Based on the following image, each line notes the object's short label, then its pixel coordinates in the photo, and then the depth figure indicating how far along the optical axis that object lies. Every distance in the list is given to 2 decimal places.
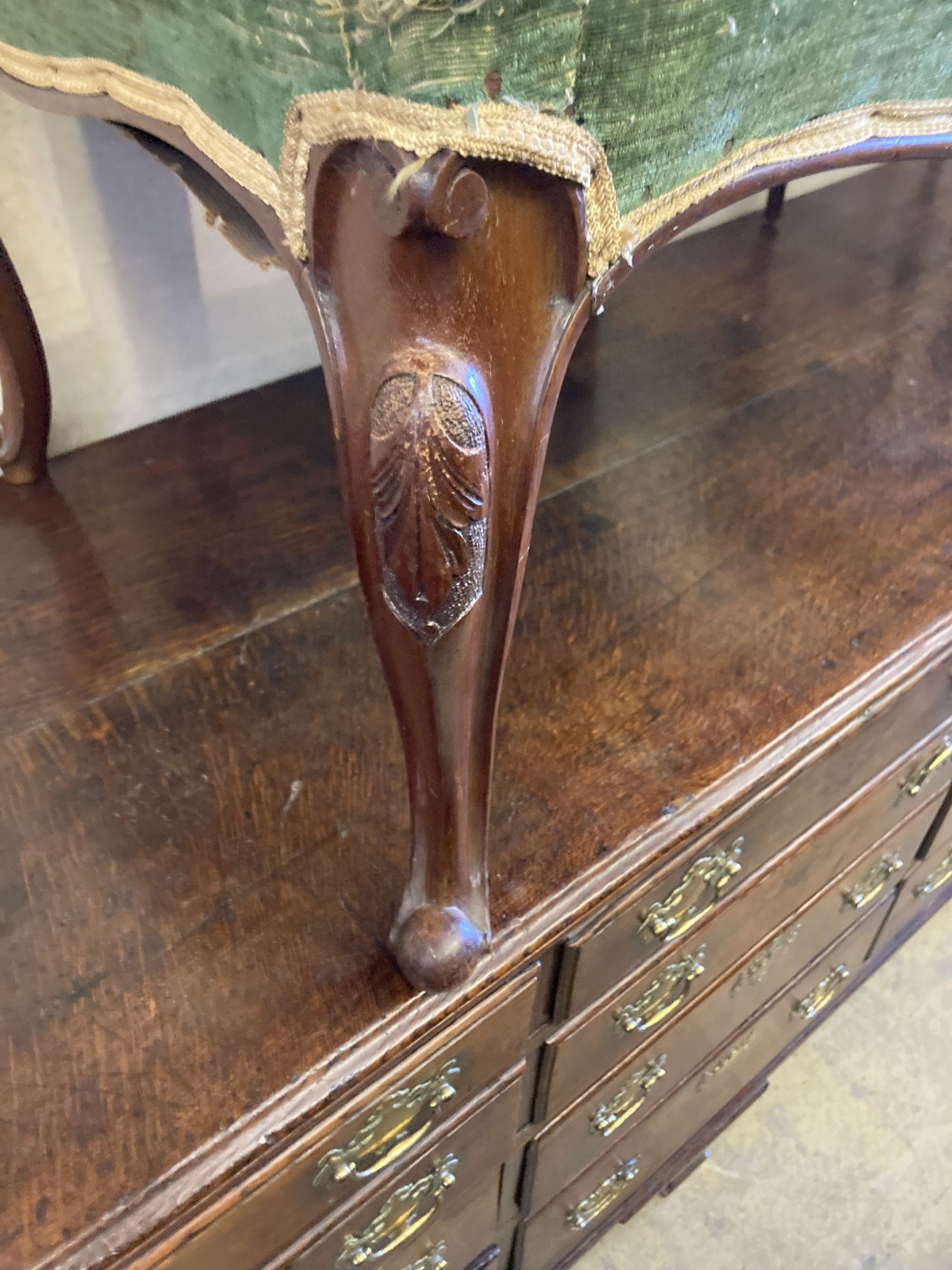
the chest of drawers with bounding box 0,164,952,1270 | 0.43
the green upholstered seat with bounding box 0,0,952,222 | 0.26
